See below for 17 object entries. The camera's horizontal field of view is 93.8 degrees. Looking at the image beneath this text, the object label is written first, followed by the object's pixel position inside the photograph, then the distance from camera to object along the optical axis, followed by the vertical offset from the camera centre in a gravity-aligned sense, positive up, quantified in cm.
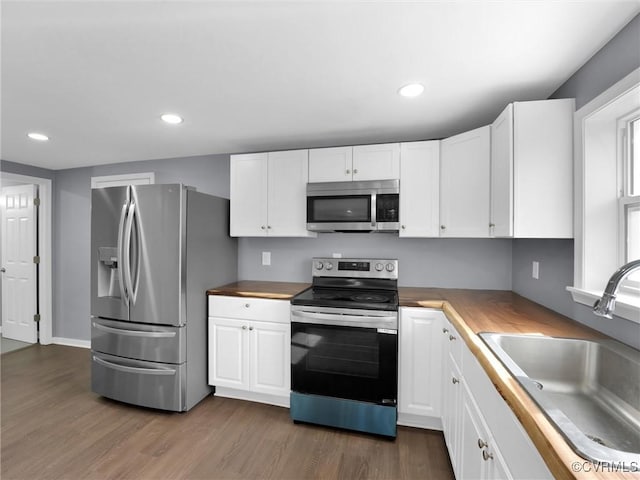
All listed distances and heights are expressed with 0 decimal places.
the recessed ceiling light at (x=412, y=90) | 174 +89
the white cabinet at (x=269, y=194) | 265 +40
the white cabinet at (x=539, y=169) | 160 +39
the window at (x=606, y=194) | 133 +21
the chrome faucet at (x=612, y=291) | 87 -15
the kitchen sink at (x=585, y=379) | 94 -53
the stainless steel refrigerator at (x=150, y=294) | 232 -46
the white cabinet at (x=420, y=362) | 208 -87
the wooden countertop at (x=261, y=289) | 241 -45
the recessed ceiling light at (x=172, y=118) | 219 +89
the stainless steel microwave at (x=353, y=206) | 241 +27
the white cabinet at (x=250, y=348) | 238 -91
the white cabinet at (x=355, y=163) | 245 +63
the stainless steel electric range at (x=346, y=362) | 204 -87
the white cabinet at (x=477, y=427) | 82 -69
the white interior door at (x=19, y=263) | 381 -34
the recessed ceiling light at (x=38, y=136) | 258 +89
